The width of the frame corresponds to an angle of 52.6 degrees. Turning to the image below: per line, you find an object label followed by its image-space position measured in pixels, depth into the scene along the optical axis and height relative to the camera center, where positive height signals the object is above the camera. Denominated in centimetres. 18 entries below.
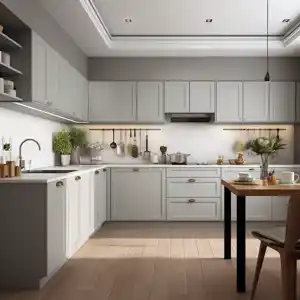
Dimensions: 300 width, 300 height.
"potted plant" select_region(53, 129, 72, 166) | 405 +5
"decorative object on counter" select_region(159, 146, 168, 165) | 468 -10
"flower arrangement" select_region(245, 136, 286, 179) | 263 +0
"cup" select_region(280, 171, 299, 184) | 245 -24
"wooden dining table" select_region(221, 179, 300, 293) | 209 -31
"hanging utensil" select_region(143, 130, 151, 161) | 471 -8
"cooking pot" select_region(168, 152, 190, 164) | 454 -14
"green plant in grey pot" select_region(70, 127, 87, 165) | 435 +11
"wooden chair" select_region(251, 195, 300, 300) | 177 -61
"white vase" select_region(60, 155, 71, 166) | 419 -16
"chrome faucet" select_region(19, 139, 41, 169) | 308 -13
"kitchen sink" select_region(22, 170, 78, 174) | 323 -25
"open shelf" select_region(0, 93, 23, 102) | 240 +42
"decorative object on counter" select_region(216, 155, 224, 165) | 456 -17
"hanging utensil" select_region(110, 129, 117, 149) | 472 +5
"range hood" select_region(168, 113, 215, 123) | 458 +48
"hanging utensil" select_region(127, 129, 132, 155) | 472 +5
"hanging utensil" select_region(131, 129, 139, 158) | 469 -4
